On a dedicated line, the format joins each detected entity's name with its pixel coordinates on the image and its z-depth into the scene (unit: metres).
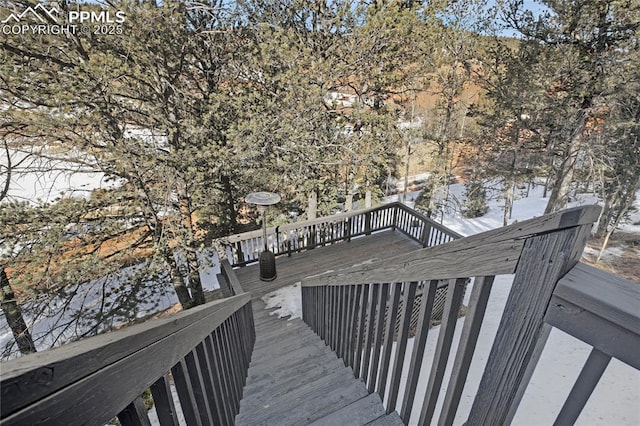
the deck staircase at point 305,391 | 1.69
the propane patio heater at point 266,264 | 5.80
